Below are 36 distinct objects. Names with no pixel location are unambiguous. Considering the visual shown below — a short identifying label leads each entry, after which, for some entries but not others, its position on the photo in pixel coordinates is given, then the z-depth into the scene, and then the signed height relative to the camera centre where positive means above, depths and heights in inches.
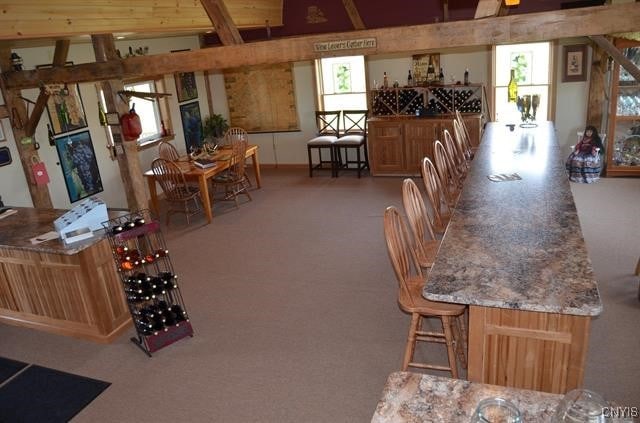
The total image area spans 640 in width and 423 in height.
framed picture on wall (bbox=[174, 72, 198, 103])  317.3 -3.2
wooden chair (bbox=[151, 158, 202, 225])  246.5 -48.5
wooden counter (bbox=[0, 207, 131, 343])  148.4 -57.3
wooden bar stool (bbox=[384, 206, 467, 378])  110.0 -52.7
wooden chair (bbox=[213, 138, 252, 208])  274.1 -52.0
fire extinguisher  183.0 -13.5
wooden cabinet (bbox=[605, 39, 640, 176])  254.4 -43.3
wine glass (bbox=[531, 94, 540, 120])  206.0 -21.5
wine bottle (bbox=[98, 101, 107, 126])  245.1 -11.4
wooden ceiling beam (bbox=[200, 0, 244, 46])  156.7 +17.1
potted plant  339.9 -32.0
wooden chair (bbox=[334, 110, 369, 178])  314.3 -43.0
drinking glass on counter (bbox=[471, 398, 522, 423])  56.5 -39.5
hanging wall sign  150.3 +6.1
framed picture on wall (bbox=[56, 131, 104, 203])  235.9 -33.8
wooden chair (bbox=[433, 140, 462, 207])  167.5 -40.0
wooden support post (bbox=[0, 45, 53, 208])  198.1 -13.9
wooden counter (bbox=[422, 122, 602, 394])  84.7 -39.6
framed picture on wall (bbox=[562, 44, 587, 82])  270.4 -10.7
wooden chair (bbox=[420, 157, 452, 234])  147.0 -39.8
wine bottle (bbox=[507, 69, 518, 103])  214.4 -16.8
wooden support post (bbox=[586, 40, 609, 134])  265.0 -25.6
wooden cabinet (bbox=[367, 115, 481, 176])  285.7 -45.4
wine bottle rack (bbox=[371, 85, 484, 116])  293.7 -24.6
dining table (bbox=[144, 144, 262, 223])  247.6 -44.6
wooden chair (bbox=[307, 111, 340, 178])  314.7 -42.3
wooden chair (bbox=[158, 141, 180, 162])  284.6 -37.5
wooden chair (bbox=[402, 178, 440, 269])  128.6 -40.9
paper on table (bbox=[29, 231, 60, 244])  151.0 -41.3
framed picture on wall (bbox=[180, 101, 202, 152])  324.2 -27.2
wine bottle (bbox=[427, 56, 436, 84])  296.8 -9.1
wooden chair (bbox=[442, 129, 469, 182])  190.1 -39.8
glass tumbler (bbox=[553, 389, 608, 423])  53.4 -37.8
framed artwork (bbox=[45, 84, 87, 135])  229.5 -7.1
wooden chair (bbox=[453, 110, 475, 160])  223.3 -36.6
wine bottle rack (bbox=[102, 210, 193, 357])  142.7 -56.8
